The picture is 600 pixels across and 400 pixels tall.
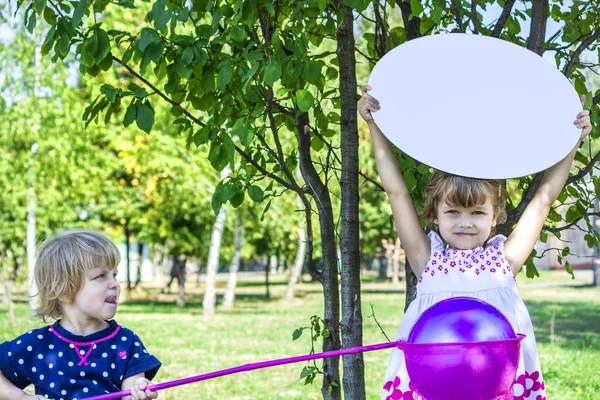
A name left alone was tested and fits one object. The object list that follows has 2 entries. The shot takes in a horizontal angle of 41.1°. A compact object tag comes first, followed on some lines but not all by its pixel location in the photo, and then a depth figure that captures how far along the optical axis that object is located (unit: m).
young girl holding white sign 2.39
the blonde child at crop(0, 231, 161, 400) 2.62
